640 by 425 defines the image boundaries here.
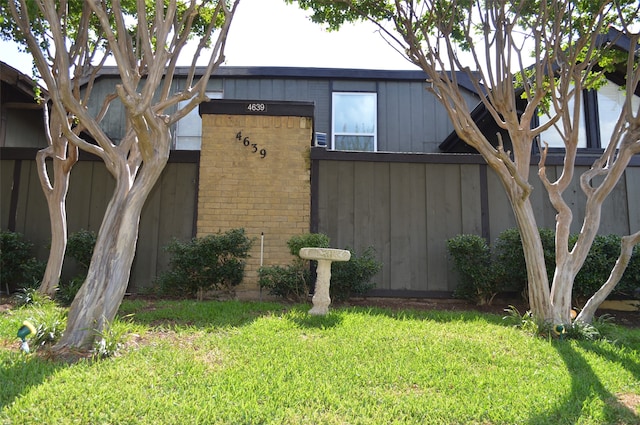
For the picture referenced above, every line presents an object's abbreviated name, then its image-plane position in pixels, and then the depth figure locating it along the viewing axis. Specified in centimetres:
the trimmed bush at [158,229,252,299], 701
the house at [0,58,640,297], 801
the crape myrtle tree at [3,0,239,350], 428
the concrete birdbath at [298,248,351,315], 582
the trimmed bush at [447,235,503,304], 719
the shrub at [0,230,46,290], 736
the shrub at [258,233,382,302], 699
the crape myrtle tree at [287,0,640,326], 564
